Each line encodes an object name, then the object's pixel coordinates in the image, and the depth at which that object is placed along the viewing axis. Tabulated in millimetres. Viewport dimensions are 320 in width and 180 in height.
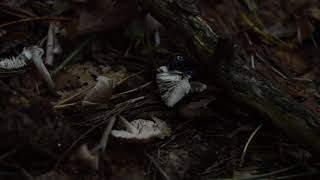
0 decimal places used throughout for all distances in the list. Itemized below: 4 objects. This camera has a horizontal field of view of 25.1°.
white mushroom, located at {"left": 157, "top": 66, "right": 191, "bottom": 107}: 557
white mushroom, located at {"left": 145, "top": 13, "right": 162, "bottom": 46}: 622
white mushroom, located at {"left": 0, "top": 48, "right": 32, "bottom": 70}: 558
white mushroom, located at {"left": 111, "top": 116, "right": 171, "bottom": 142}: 517
